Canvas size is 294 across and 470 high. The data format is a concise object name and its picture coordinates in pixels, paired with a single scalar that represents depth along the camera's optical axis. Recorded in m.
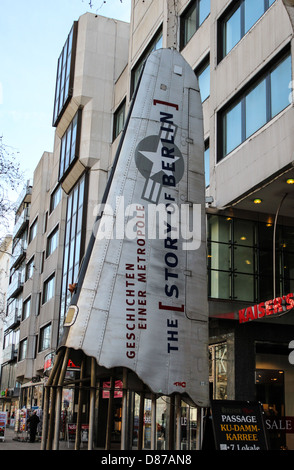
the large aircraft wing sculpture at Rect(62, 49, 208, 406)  9.80
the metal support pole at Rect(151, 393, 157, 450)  9.80
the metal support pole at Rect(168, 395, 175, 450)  10.26
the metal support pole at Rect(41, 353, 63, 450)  9.90
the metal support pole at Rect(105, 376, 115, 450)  9.54
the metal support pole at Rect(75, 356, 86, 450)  9.95
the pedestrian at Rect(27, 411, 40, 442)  30.05
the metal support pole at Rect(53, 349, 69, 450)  9.47
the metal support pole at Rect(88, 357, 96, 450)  9.48
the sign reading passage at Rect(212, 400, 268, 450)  11.40
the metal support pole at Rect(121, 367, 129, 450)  9.38
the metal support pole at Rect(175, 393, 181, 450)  10.05
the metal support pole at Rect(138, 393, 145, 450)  10.35
